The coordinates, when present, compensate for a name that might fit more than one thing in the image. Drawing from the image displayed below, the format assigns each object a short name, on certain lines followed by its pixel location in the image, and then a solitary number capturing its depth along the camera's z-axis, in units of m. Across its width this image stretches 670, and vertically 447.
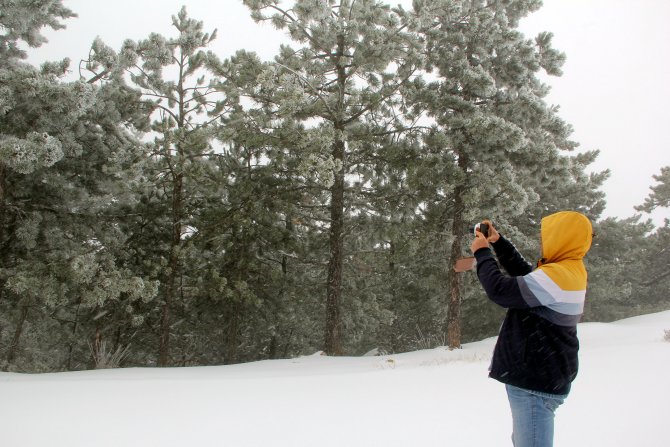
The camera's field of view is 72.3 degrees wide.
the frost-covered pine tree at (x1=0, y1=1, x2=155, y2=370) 9.10
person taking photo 2.43
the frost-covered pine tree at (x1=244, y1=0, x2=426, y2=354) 10.23
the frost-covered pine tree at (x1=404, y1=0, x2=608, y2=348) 10.91
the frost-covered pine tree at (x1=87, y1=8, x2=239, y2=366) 10.78
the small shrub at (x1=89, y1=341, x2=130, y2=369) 10.10
